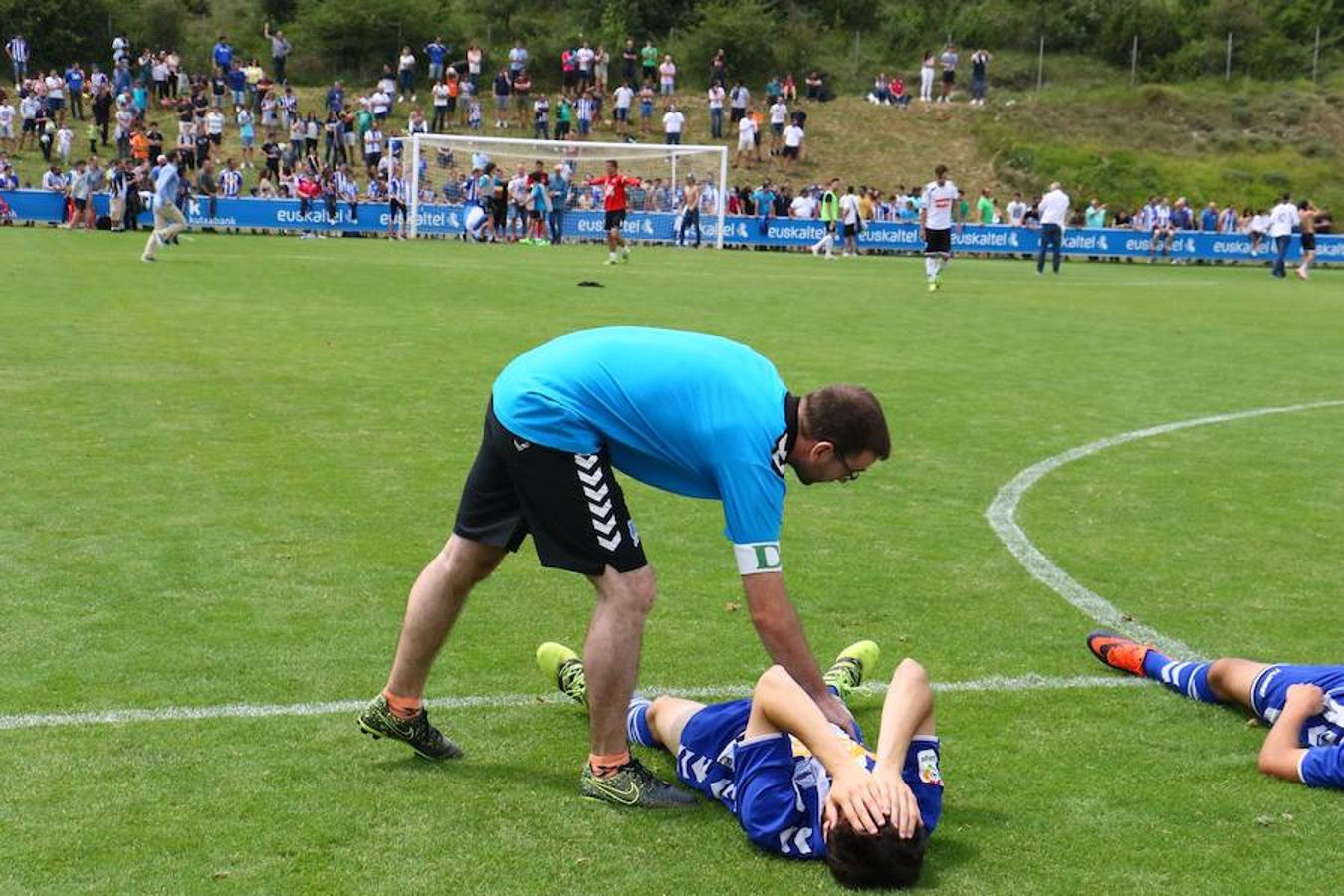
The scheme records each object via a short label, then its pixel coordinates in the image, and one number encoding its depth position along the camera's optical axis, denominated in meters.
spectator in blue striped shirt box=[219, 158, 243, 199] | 41.94
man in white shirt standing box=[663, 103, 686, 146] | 50.31
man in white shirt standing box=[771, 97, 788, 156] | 53.50
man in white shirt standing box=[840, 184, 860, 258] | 40.47
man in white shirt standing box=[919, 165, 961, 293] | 28.53
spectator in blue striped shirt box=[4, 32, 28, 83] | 51.81
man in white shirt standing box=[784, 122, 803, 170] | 52.03
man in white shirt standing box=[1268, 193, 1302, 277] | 38.09
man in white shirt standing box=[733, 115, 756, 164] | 51.91
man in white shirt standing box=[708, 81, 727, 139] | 53.03
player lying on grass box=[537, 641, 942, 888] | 4.52
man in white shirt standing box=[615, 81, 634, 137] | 53.16
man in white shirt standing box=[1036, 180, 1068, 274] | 33.75
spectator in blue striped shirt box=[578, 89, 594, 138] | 52.34
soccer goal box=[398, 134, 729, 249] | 42.12
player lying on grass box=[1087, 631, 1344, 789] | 5.46
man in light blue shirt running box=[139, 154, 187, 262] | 27.17
